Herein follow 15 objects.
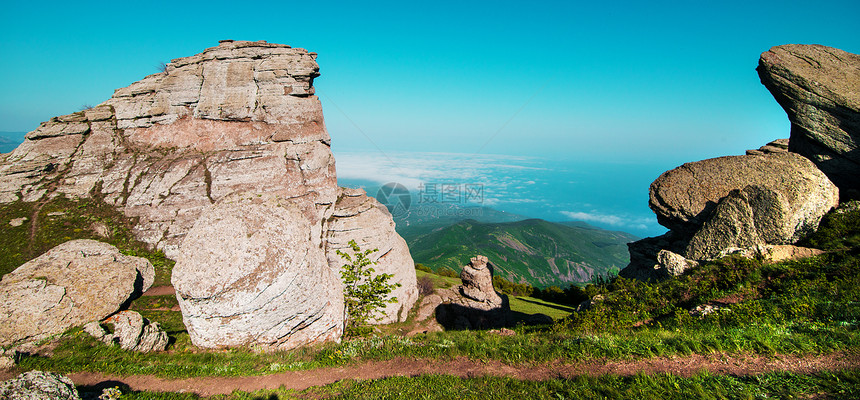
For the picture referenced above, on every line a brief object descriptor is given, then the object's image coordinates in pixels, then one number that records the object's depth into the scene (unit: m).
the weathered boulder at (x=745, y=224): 14.98
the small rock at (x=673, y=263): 15.09
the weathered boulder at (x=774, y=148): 20.08
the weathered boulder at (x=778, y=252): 12.98
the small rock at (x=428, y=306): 27.05
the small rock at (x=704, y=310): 10.81
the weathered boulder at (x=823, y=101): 17.03
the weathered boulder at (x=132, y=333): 11.43
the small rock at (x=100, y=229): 26.70
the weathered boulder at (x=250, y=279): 11.10
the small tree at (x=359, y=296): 15.84
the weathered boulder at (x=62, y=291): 11.46
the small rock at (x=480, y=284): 28.80
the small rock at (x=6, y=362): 9.41
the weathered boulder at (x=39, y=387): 6.37
